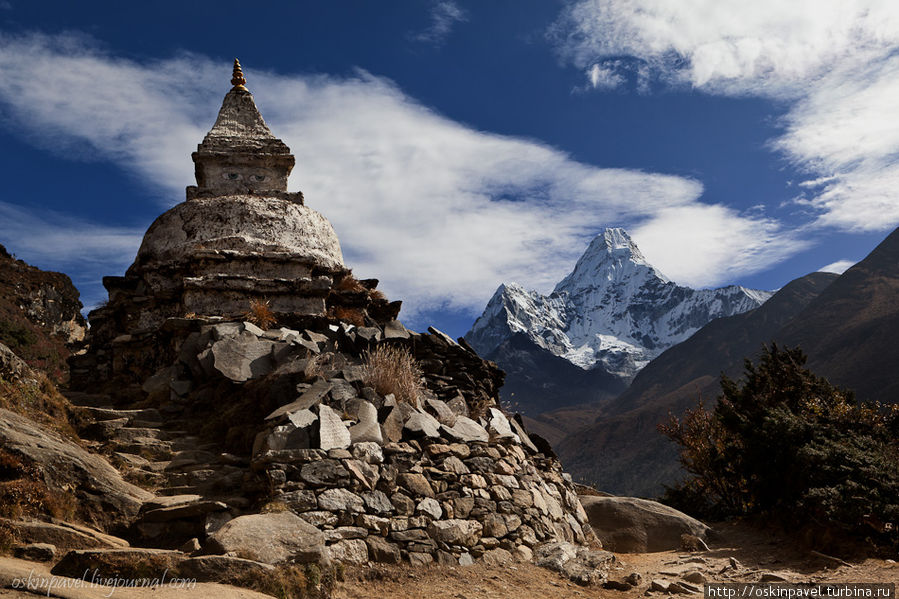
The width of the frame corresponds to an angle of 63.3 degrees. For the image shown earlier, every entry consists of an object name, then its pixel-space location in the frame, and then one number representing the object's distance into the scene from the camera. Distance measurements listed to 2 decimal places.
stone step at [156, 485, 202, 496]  7.25
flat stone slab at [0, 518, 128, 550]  5.28
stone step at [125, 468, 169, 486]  7.33
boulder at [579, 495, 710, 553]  11.12
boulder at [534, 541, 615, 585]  7.87
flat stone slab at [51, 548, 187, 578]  4.86
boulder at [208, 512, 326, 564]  5.67
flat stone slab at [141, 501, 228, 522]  6.41
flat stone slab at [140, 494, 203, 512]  6.50
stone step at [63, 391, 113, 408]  10.46
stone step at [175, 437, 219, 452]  8.34
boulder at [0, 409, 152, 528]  6.12
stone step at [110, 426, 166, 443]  8.20
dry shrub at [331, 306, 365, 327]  12.83
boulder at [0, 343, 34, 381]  7.56
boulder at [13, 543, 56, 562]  5.04
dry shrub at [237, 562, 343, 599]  5.35
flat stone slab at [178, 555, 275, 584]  5.22
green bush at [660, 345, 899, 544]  9.62
